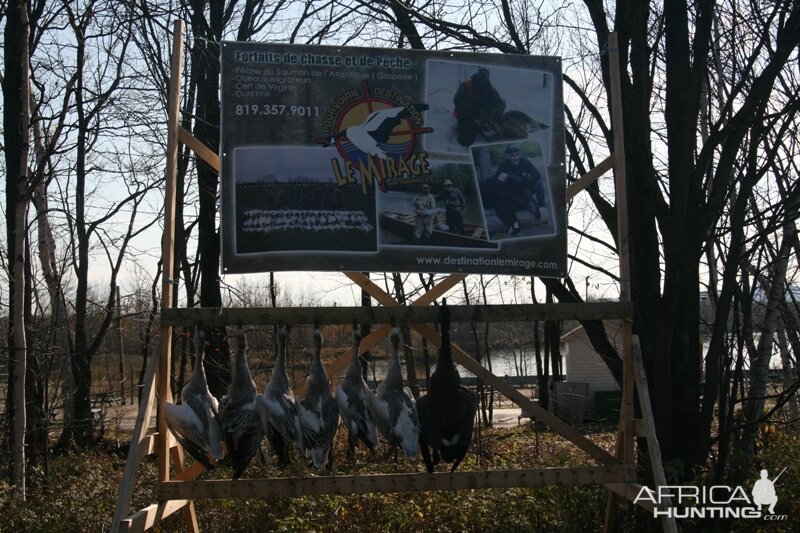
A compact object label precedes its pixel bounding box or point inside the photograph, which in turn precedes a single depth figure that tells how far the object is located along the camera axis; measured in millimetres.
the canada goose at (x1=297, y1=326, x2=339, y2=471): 4406
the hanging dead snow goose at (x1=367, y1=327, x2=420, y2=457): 4438
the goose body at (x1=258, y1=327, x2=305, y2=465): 4395
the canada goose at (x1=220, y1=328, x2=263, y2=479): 4438
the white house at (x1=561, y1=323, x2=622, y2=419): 28781
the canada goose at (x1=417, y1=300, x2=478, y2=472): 4500
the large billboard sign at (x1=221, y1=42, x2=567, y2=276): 4996
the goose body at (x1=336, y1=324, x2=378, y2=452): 4422
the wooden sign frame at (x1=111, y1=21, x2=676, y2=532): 4465
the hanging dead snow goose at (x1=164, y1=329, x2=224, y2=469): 4398
